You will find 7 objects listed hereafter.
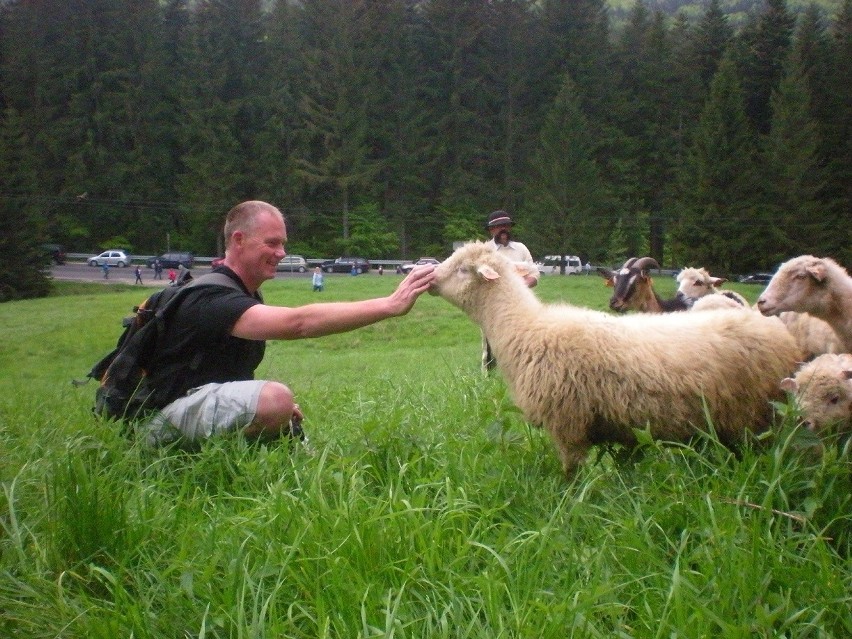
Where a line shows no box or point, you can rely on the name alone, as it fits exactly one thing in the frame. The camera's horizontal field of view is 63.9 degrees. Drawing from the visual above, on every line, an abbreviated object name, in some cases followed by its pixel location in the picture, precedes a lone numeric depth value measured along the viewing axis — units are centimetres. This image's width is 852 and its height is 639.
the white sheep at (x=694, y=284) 671
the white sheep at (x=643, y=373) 298
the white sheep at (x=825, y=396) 278
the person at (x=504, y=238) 568
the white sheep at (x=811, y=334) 419
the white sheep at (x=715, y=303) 457
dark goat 699
